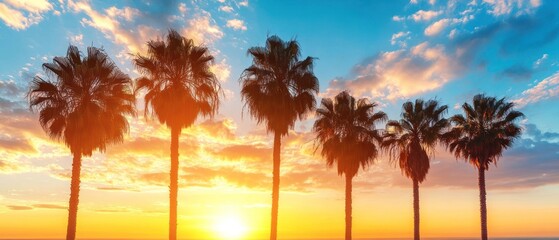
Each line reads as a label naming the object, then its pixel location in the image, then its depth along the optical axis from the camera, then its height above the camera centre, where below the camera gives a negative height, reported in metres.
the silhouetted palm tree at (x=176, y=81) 35.12 +8.51
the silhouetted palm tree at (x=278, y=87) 37.34 +8.88
